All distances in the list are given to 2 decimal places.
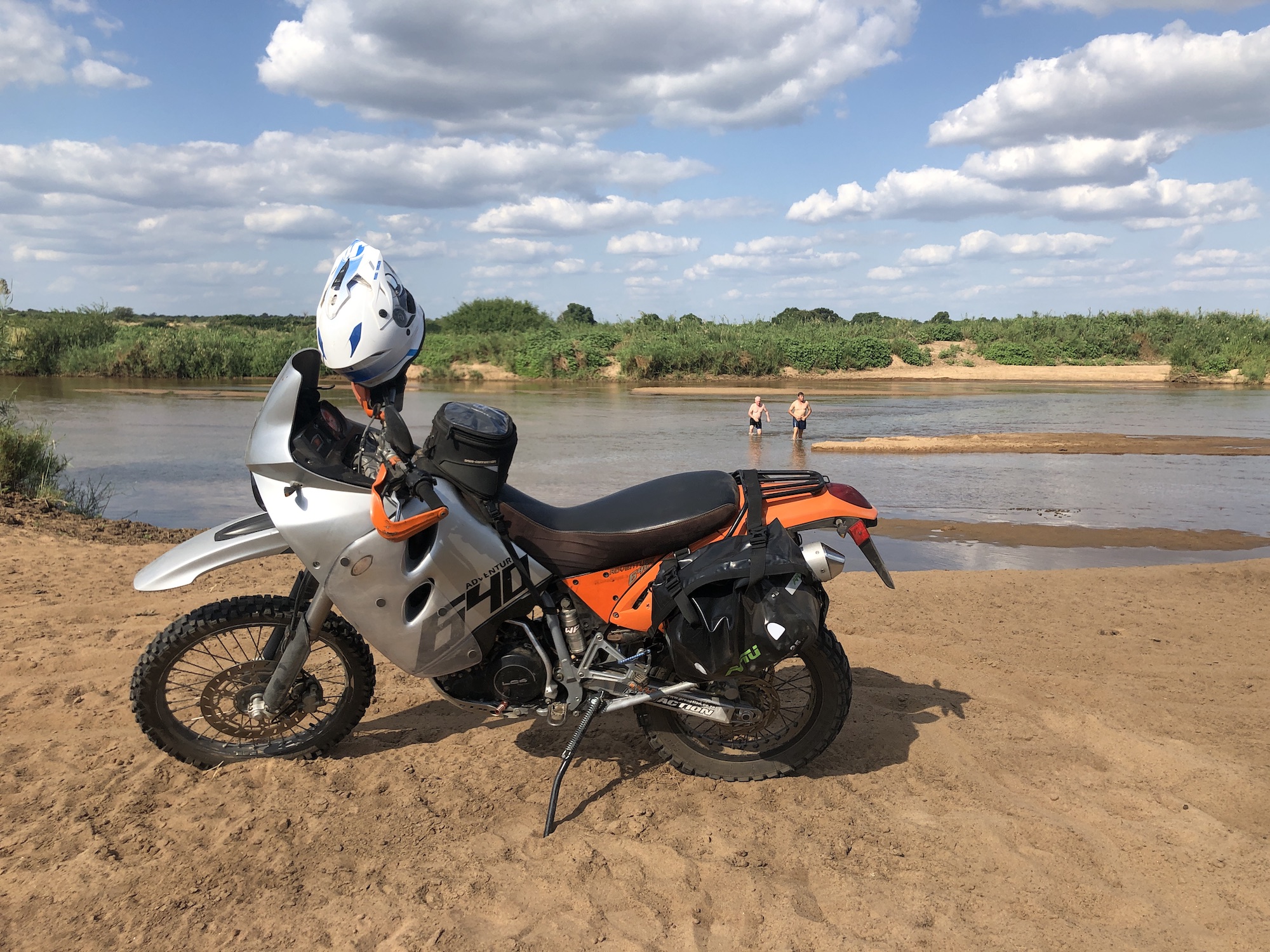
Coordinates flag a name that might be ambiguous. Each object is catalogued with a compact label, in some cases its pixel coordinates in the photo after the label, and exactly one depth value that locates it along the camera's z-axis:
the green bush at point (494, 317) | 75.41
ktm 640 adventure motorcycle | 3.40
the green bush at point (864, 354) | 54.50
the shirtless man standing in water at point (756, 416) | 22.69
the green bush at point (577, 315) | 76.06
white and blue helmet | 3.28
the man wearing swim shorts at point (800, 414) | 21.88
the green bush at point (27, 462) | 10.23
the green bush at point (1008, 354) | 55.75
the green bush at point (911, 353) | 55.88
